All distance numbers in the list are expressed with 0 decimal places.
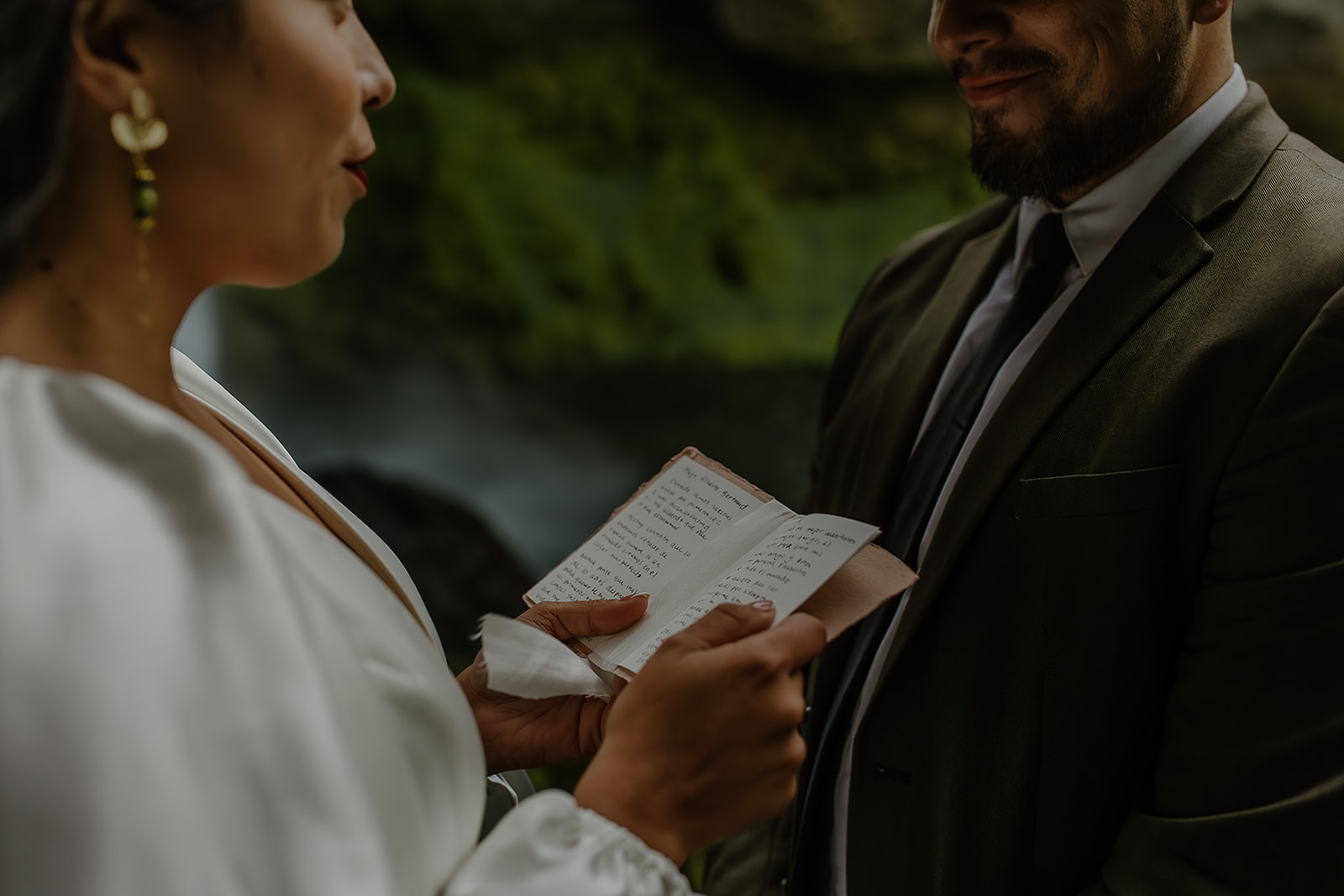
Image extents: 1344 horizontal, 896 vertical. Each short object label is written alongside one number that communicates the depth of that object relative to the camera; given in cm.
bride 56
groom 105
